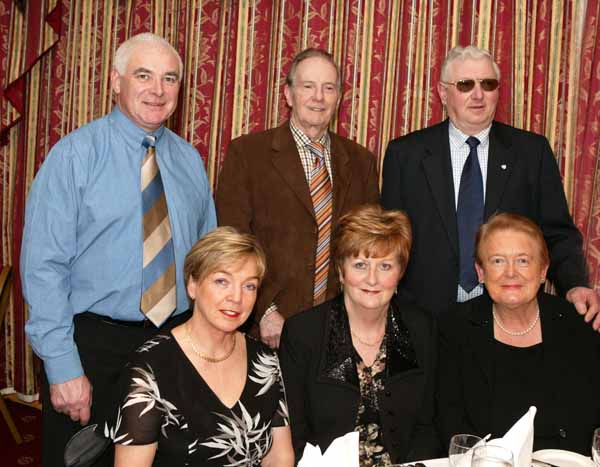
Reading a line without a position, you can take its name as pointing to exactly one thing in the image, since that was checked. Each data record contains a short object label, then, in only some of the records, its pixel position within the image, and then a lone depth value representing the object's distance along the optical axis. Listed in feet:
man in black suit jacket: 9.48
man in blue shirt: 8.05
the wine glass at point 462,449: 5.61
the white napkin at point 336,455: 5.46
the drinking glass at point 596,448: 5.83
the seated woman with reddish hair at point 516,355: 7.60
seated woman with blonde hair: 6.40
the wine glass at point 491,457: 5.27
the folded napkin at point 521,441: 5.81
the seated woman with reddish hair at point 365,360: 7.61
